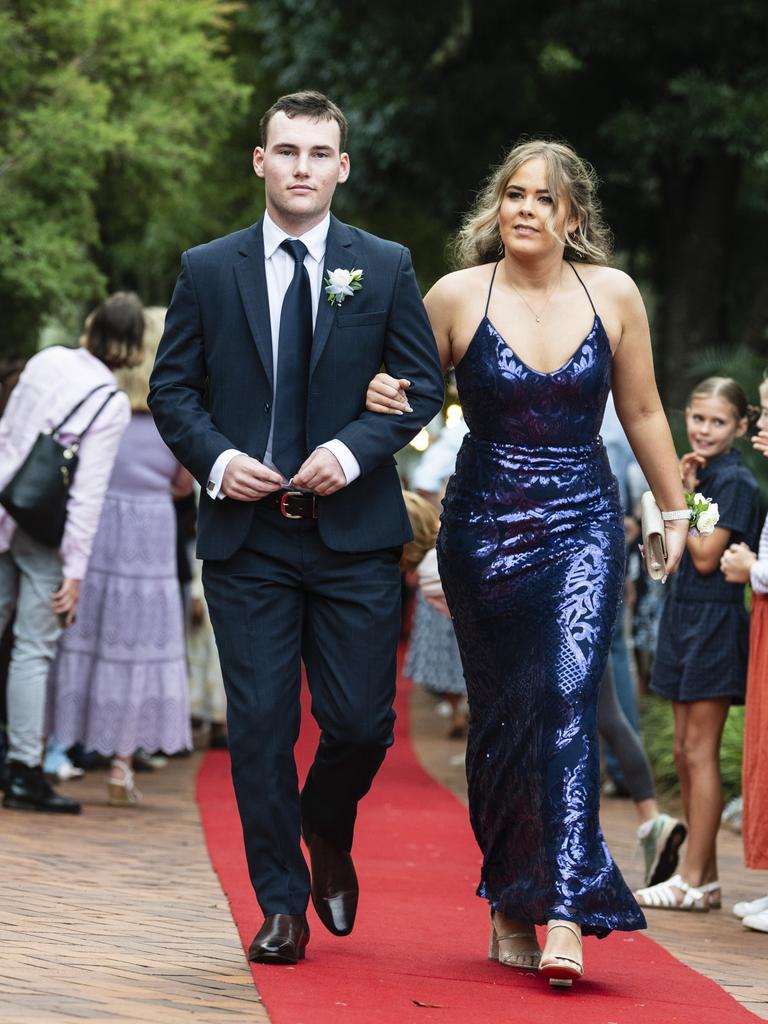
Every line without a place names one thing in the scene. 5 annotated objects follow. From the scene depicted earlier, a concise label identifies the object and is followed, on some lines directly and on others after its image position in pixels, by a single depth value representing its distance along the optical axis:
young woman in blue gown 4.97
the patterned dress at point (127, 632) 9.09
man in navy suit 4.91
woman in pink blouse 8.31
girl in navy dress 6.87
